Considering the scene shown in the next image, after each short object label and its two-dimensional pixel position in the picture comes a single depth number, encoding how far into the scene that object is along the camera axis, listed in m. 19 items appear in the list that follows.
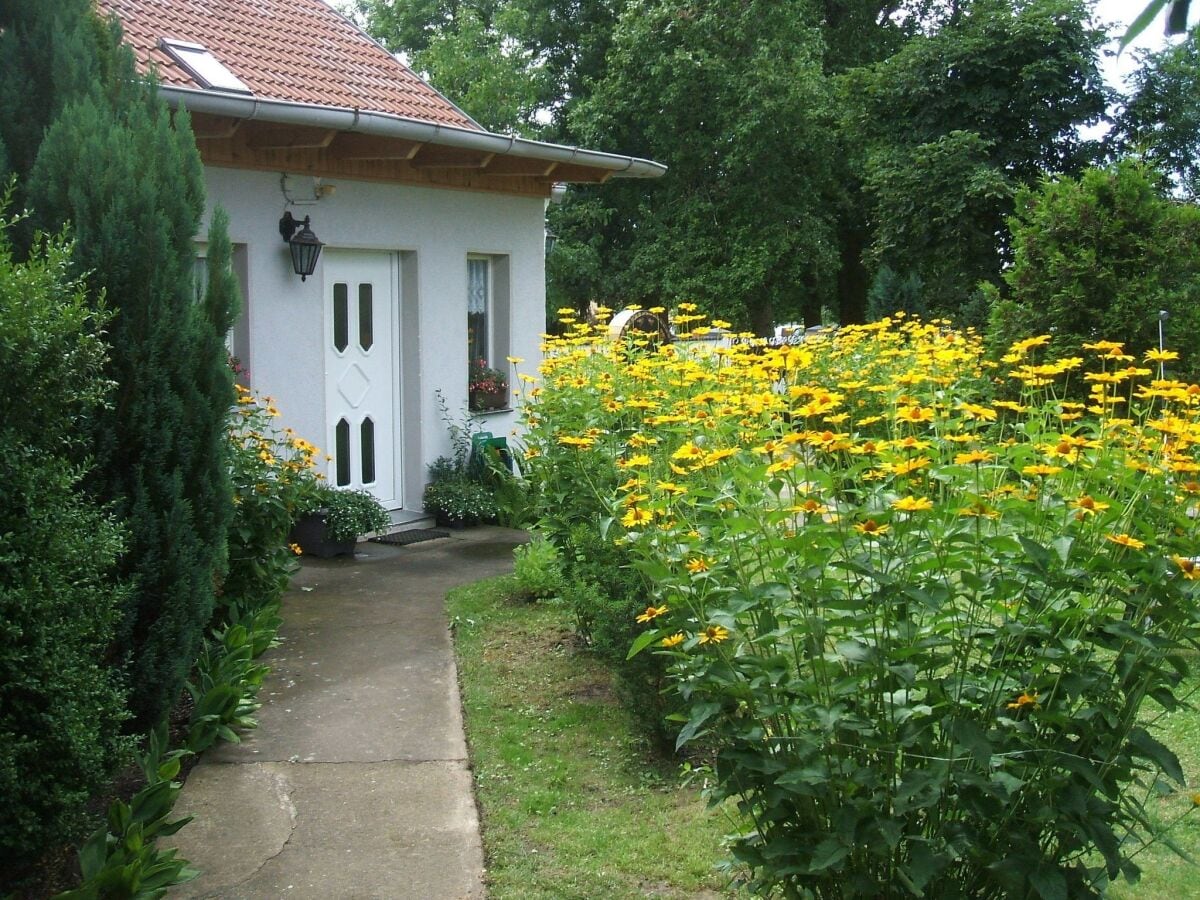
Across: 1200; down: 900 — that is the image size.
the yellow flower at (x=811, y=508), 2.73
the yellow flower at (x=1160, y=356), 3.52
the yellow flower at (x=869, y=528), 2.59
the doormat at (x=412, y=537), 9.65
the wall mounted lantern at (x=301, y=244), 8.70
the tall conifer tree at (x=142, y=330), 4.21
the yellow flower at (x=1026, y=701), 2.65
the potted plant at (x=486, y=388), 10.85
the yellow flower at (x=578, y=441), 4.67
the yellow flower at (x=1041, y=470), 2.70
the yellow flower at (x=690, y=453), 3.23
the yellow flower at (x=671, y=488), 3.27
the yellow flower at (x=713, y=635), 2.86
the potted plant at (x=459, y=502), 10.09
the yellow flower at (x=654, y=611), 3.11
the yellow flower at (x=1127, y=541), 2.53
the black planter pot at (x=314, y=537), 8.91
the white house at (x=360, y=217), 8.50
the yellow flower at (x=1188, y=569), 2.66
